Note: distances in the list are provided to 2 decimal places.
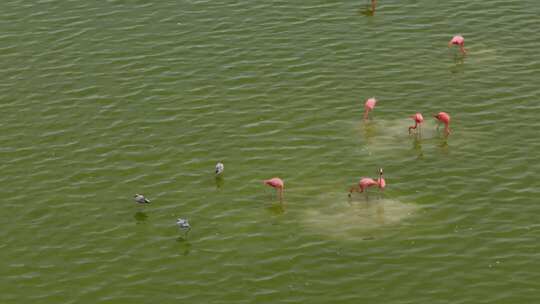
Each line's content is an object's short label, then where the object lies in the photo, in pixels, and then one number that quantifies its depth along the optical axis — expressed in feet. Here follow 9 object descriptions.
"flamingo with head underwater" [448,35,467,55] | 167.12
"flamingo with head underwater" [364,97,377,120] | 151.94
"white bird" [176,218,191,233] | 126.41
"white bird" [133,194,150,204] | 132.36
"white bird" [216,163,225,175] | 139.33
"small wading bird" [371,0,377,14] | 183.52
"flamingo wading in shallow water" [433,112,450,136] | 146.66
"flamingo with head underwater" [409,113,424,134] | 146.00
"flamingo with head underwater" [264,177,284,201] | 133.69
